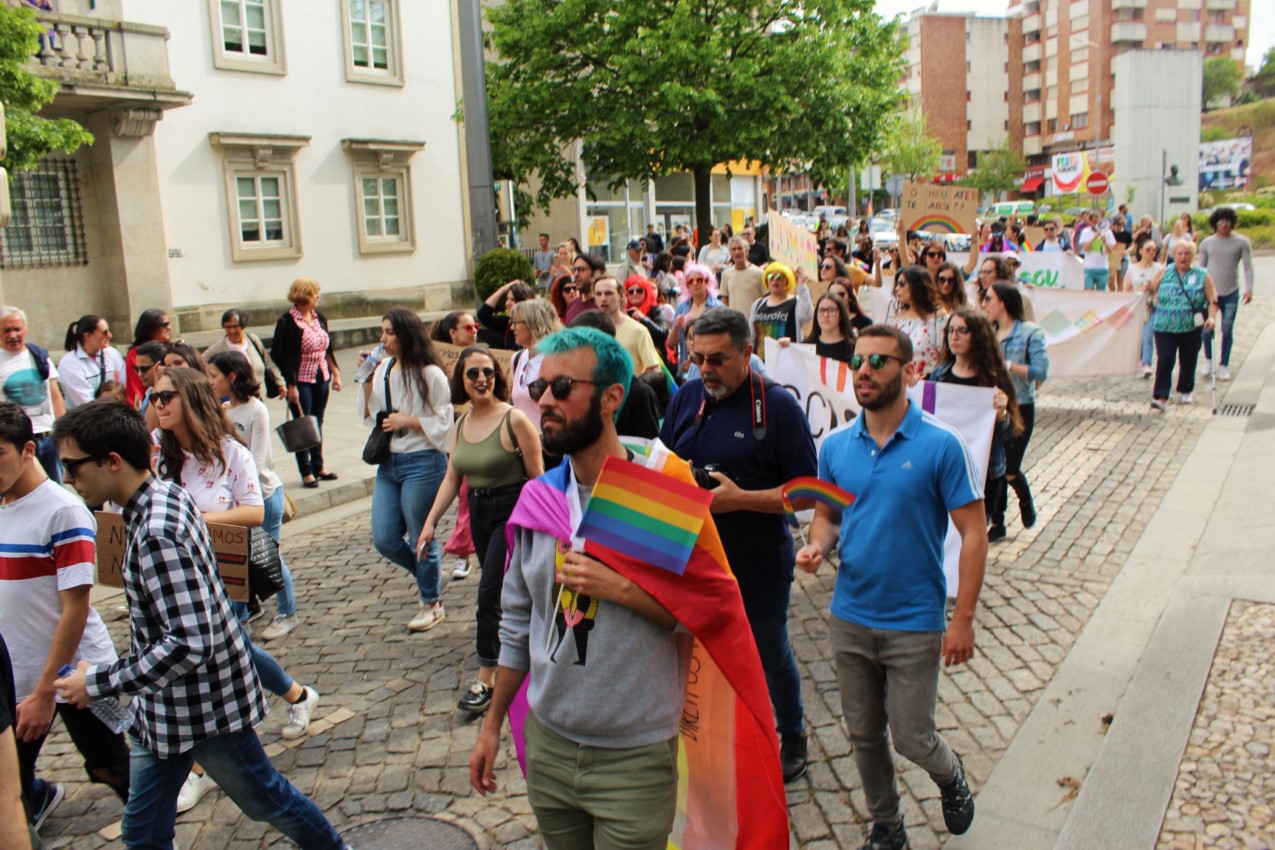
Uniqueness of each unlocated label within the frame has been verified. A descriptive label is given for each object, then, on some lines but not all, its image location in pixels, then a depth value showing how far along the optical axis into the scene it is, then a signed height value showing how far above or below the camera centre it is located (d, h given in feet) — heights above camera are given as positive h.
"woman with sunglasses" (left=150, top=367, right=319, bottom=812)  15.21 -2.92
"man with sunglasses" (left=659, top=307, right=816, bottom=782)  12.66 -2.63
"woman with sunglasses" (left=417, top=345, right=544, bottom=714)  16.25 -3.45
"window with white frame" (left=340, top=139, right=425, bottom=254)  76.64 +5.04
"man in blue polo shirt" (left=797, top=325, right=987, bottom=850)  11.23 -3.56
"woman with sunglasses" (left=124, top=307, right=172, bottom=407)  26.01 -1.56
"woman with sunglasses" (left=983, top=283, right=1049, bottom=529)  23.61 -2.64
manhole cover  12.73 -7.17
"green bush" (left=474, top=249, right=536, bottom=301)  39.88 -0.54
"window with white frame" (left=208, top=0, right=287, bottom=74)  66.85 +15.28
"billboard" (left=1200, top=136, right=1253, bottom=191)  222.69 +14.62
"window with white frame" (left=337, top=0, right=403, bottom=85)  75.10 +16.23
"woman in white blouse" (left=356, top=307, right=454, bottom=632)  19.65 -3.54
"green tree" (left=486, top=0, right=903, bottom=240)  75.97 +12.34
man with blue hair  8.40 -3.42
